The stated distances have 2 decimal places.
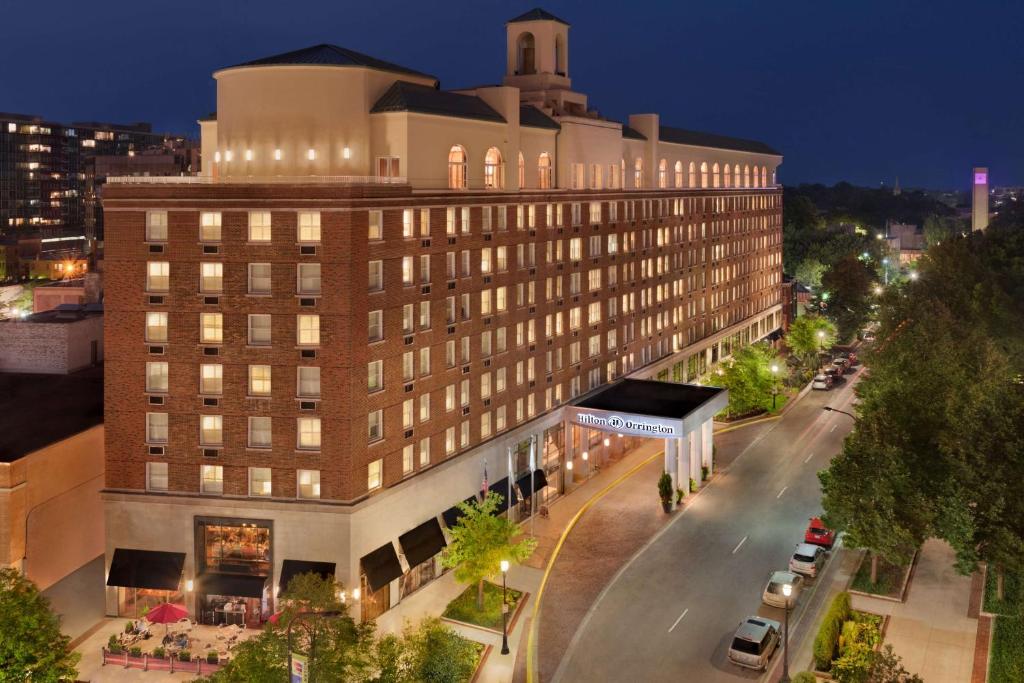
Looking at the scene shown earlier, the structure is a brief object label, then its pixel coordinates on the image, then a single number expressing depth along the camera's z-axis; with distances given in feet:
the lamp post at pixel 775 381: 298.15
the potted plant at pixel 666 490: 210.38
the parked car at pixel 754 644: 140.97
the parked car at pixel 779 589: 160.29
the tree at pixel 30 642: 119.44
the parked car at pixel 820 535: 186.19
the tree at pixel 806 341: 352.08
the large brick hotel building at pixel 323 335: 156.35
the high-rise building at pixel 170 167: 545.03
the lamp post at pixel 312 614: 100.33
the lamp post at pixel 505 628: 147.70
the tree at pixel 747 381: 291.99
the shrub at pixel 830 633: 137.69
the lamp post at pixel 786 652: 129.59
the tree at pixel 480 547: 164.55
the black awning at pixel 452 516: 181.35
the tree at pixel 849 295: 412.77
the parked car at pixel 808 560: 172.24
